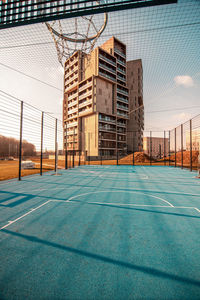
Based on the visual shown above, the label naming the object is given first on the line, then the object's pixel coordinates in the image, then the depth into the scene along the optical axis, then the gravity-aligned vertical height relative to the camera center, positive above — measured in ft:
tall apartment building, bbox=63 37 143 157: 111.24 +44.04
